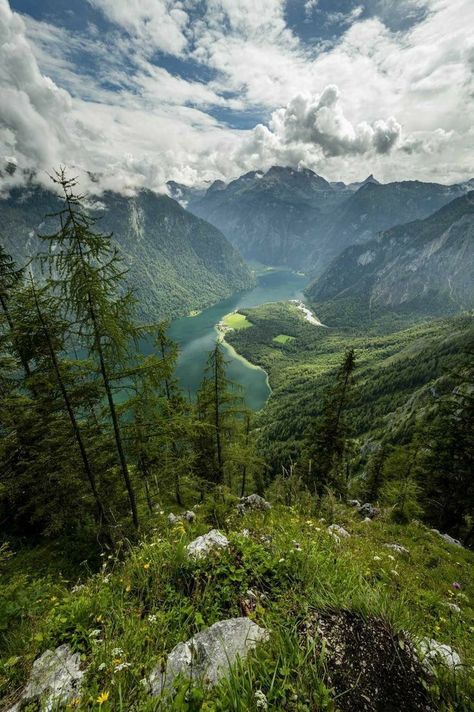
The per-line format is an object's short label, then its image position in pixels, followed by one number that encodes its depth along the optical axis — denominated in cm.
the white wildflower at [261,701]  235
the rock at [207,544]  495
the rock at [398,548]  995
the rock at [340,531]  817
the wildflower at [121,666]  289
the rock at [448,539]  1459
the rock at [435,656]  288
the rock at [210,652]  292
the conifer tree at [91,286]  888
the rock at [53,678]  296
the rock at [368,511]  1845
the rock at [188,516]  1350
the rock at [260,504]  1227
